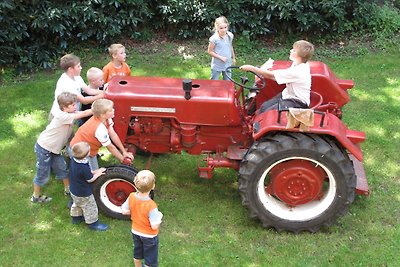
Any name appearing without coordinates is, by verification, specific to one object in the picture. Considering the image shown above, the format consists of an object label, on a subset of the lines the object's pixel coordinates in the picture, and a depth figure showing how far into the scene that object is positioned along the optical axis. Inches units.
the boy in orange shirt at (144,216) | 164.9
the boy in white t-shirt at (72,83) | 210.8
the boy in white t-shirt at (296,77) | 192.4
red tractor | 188.5
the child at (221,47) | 264.8
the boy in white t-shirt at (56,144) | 201.3
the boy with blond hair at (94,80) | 220.5
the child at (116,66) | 233.3
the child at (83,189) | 184.1
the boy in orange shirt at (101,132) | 188.7
